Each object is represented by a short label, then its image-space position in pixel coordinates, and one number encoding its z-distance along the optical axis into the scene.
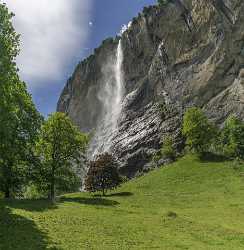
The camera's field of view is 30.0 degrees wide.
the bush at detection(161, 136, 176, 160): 112.11
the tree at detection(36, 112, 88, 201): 67.75
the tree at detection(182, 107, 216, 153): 103.19
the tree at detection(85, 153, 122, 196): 83.88
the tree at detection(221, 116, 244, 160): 97.50
